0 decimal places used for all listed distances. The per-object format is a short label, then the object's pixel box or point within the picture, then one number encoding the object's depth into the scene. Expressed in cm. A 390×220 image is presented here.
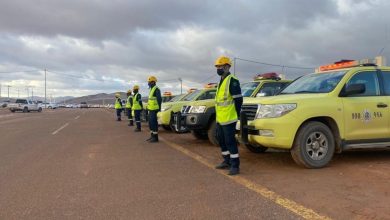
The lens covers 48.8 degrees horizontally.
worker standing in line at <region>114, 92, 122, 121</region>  2668
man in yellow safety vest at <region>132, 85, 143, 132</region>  1688
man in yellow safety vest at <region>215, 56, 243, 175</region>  714
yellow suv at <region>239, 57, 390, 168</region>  717
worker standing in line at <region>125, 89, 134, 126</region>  2122
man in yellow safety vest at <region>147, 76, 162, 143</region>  1241
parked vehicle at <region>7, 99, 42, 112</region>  4900
